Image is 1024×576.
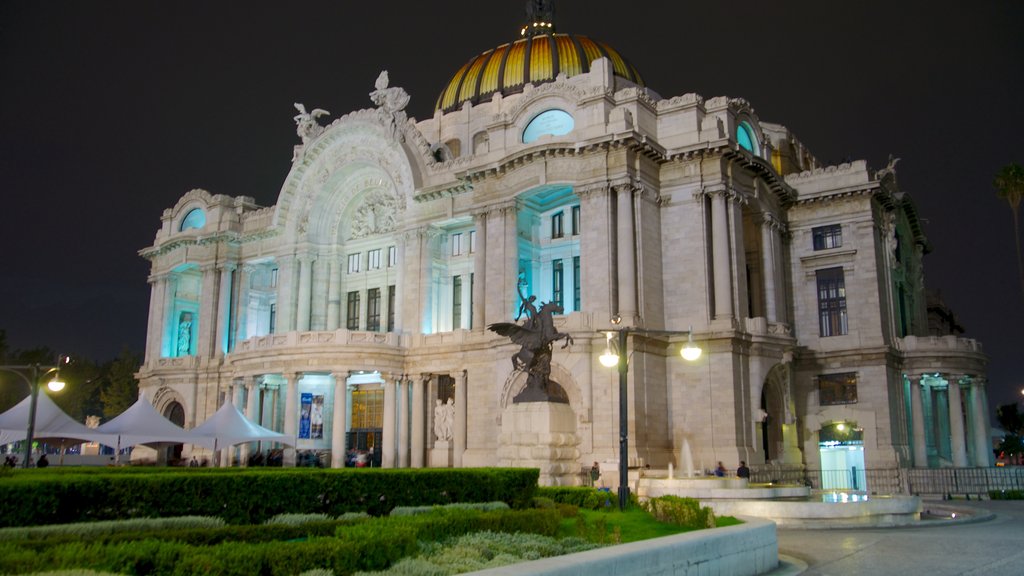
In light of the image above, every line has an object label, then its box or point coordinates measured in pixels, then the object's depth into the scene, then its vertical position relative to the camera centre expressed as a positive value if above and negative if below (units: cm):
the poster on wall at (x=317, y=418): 4734 +114
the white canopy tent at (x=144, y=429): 3356 +35
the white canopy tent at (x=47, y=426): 3203 +46
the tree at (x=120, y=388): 7794 +469
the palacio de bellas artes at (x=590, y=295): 3753 +741
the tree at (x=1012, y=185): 4347 +1310
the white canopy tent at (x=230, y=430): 3519 +35
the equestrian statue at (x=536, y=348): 2245 +244
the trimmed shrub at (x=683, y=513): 1608 -143
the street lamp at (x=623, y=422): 1952 +39
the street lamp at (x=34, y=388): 2712 +161
